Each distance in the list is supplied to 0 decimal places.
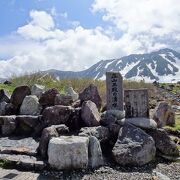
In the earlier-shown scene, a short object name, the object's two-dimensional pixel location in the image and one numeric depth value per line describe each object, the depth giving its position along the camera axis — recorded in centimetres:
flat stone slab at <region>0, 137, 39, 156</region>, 538
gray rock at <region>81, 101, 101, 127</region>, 597
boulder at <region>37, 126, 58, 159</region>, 520
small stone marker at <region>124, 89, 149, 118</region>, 608
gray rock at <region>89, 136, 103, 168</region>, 505
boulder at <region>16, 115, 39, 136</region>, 645
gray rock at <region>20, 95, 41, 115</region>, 690
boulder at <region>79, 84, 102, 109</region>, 687
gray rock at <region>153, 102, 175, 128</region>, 754
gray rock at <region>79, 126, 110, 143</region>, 549
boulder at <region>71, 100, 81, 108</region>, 681
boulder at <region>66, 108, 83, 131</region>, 626
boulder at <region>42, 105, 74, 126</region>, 618
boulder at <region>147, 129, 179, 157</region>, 557
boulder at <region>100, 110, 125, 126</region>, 597
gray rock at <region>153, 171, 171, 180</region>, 481
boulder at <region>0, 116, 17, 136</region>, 651
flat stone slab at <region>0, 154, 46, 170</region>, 493
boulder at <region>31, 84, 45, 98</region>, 799
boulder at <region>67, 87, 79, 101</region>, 903
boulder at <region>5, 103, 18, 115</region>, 709
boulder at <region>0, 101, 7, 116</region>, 709
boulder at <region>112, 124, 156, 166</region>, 515
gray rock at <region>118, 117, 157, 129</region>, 575
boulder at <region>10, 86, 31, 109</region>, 717
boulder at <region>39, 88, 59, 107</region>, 708
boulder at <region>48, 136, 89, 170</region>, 487
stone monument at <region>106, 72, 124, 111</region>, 654
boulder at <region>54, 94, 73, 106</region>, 688
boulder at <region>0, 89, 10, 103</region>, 742
